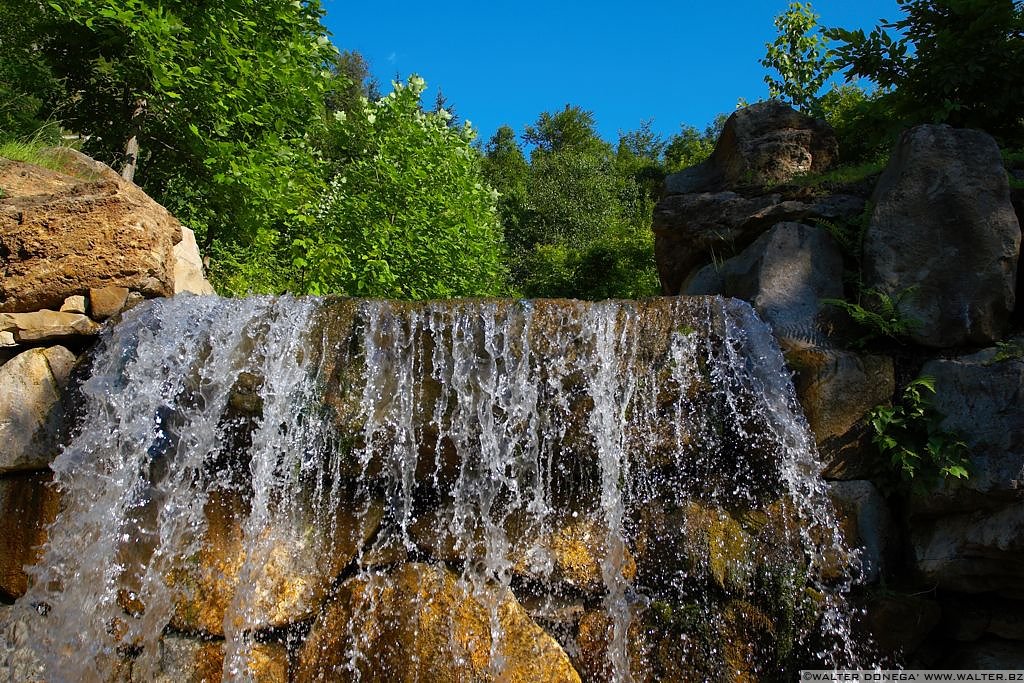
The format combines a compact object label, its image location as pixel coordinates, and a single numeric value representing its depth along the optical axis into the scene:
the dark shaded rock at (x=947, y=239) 4.29
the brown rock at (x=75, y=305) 4.64
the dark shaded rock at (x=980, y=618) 3.73
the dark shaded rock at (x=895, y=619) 3.79
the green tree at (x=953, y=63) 5.52
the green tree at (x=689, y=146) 20.97
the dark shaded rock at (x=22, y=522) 3.96
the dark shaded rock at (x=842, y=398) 4.11
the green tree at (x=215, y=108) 7.69
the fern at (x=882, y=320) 4.25
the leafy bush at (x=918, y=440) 3.79
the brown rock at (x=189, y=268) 5.48
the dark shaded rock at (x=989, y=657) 3.69
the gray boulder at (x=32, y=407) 4.12
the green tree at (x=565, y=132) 30.14
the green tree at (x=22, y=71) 7.71
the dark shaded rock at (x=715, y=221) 5.33
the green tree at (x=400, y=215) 9.09
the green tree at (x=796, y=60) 12.80
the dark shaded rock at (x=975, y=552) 3.56
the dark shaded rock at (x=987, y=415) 3.65
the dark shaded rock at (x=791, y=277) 4.46
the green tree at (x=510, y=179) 19.61
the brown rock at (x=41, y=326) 4.50
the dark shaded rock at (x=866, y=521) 3.91
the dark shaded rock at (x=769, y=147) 6.36
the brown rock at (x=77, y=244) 4.66
